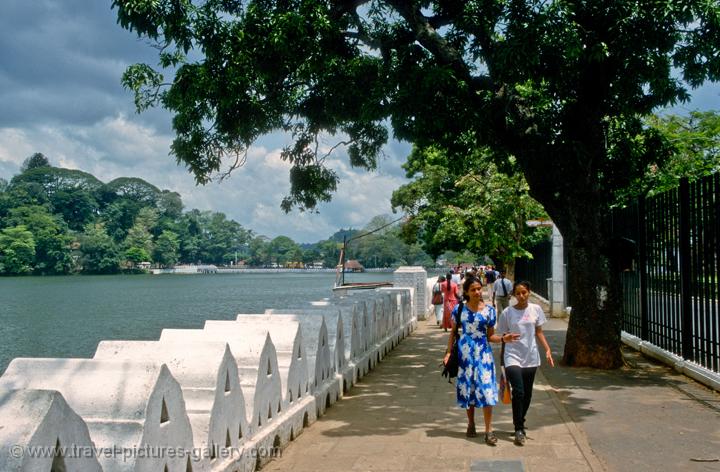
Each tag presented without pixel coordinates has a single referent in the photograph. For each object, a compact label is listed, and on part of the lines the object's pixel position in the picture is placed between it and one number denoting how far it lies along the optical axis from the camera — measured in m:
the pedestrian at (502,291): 17.50
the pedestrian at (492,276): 21.42
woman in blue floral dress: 6.98
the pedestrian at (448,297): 18.56
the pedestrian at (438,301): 20.08
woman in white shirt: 6.87
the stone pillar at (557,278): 21.75
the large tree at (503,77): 10.20
